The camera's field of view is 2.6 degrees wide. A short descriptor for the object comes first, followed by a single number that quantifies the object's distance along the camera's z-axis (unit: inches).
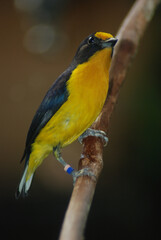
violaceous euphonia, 75.5
